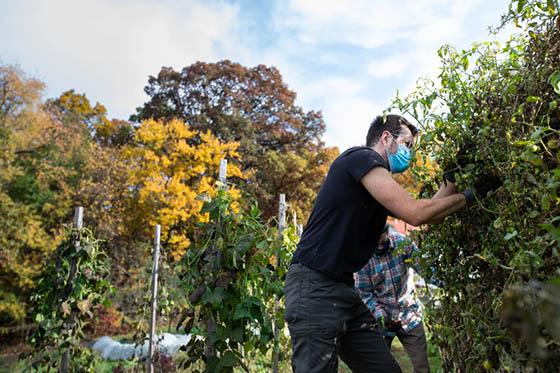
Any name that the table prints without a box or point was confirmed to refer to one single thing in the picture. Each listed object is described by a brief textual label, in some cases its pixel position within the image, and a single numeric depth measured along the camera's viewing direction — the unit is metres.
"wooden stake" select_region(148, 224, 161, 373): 5.73
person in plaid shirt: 4.32
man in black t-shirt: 2.27
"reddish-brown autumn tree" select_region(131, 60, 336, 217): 22.56
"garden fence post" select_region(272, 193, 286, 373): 4.54
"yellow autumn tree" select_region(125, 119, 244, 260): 15.88
